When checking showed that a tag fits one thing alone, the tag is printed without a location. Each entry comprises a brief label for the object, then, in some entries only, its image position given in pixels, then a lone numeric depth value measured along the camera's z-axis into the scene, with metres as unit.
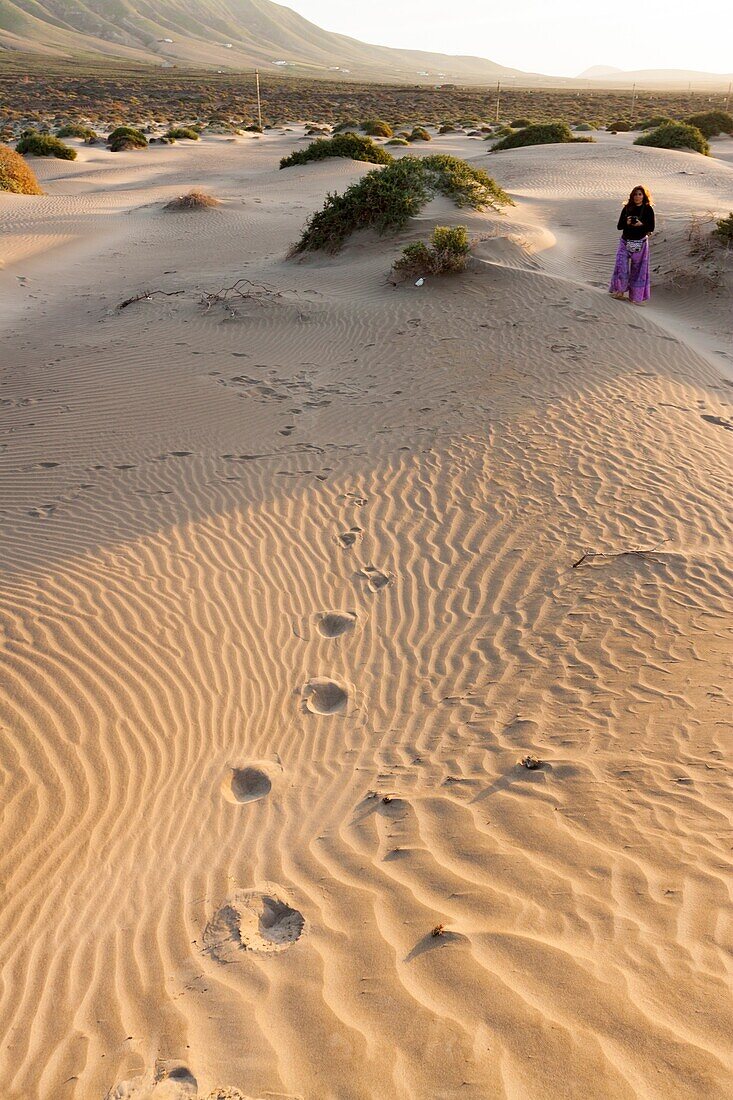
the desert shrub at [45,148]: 30.00
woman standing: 11.45
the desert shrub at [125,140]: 34.25
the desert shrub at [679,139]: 26.86
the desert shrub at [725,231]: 13.58
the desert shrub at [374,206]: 14.98
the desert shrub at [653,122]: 35.16
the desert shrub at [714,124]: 32.75
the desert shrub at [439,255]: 12.29
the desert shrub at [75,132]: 36.91
